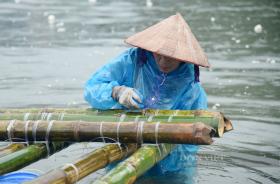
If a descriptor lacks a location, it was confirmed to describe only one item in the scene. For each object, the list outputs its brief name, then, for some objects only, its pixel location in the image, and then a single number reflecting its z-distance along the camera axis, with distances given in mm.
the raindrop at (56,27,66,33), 13656
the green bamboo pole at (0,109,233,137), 4215
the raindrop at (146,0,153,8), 18031
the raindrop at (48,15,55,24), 14659
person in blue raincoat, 4656
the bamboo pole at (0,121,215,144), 4023
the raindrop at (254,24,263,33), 13570
